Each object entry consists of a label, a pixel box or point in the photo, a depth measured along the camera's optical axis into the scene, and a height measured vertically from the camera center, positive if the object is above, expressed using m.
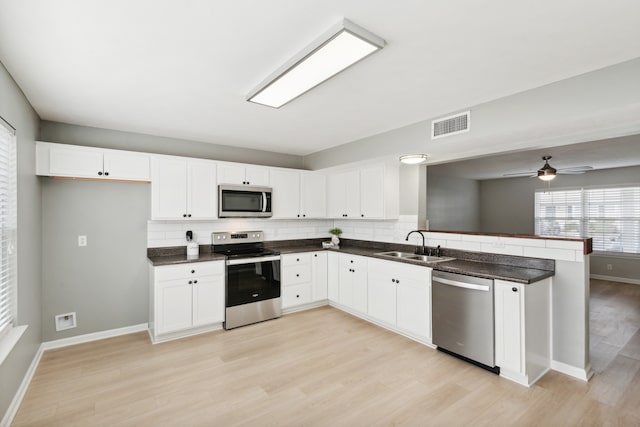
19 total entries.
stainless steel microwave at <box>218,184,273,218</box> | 4.00 +0.15
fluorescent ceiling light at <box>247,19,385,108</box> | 1.72 +0.96
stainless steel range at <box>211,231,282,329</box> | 3.77 -0.88
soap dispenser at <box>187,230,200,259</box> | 3.84 -0.45
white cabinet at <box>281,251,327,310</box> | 4.28 -0.95
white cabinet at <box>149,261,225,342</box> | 3.36 -0.98
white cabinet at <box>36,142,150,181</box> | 3.03 +0.53
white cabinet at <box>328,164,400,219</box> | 4.13 +0.27
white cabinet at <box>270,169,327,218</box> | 4.55 +0.29
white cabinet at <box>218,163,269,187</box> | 4.05 +0.52
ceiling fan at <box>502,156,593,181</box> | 4.96 +0.77
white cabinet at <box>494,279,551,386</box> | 2.52 -1.00
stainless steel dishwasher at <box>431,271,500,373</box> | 2.71 -0.98
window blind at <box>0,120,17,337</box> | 2.20 -0.10
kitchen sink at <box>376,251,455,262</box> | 3.62 -0.57
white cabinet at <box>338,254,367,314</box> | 4.03 -0.95
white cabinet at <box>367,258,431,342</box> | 3.24 -0.96
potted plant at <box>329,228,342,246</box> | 5.07 -0.38
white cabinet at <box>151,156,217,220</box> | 3.58 +0.30
